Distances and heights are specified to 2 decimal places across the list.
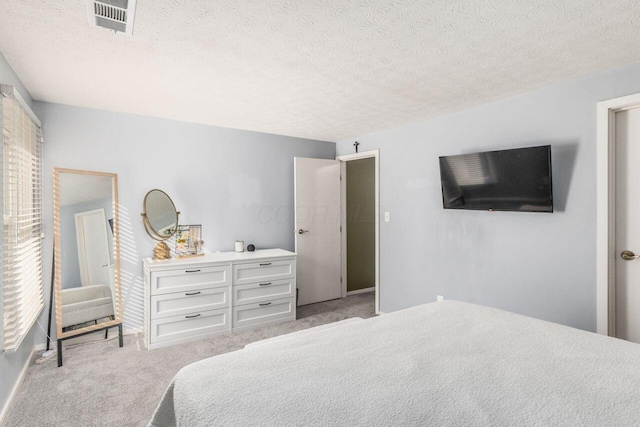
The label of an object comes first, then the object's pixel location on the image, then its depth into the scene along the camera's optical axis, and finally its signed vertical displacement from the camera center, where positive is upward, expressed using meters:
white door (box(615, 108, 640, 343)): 2.25 -0.11
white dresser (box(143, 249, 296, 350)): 3.09 -0.83
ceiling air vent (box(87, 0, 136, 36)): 1.52 +0.95
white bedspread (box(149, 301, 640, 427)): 1.06 -0.64
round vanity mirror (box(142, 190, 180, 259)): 3.40 -0.05
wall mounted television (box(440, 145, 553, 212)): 2.52 +0.24
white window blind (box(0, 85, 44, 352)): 2.03 -0.03
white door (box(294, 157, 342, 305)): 4.43 -0.24
